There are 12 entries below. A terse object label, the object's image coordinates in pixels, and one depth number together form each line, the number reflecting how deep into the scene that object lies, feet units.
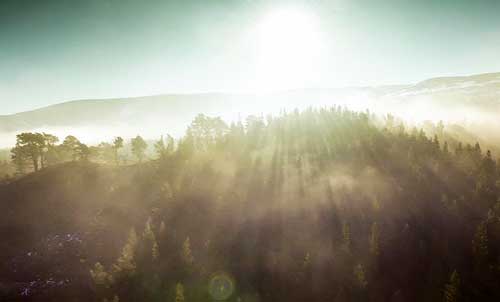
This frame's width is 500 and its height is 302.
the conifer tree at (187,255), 202.49
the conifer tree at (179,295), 169.70
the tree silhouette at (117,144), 342.03
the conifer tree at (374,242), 223.92
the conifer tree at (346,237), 223.92
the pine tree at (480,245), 224.96
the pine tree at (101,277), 178.60
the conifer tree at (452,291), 190.60
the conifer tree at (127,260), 190.92
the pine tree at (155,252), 202.08
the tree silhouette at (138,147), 335.47
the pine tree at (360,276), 201.35
